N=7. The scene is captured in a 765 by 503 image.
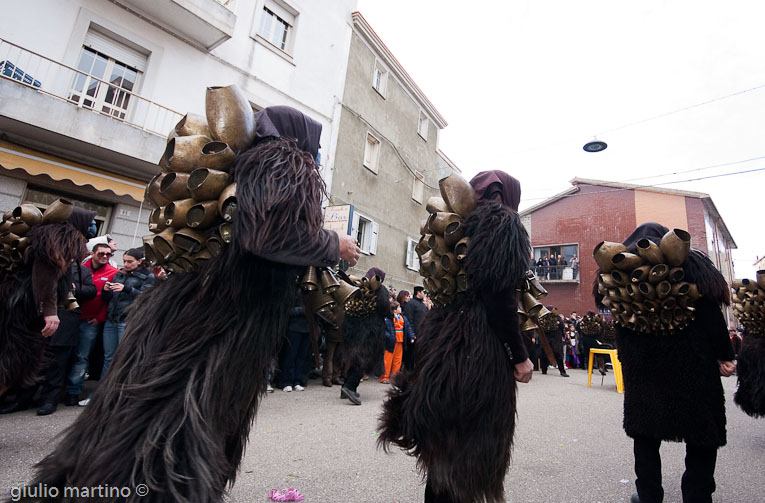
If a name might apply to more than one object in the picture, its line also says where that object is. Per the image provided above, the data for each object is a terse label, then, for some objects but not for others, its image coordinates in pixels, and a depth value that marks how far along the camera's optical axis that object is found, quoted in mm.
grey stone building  14555
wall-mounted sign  11953
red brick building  23500
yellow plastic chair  8602
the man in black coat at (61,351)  4262
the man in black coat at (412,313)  8781
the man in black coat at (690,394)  2410
